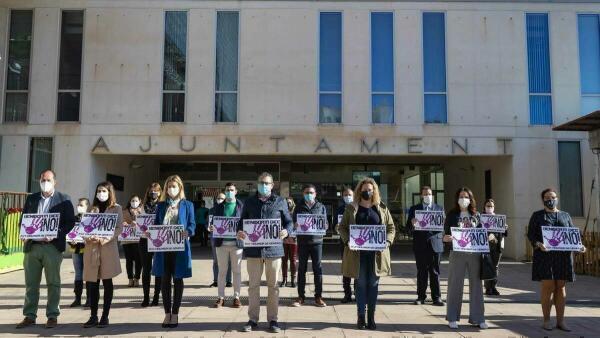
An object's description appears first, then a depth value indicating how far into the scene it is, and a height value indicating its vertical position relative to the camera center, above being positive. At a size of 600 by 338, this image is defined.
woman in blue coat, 7.18 -0.72
